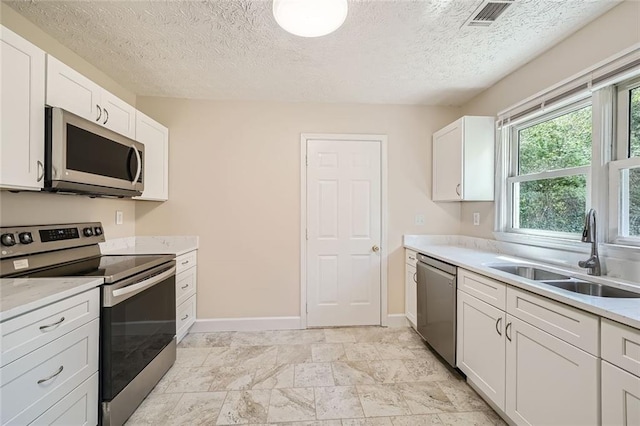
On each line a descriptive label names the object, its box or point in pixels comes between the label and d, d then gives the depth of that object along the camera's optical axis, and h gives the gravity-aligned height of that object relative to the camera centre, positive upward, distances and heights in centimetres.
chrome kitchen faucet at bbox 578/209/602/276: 159 -15
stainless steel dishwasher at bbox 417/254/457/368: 216 -79
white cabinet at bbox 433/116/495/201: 261 +53
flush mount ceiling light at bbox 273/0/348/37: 131 +96
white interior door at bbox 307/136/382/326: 308 -22
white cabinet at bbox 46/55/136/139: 155 +72
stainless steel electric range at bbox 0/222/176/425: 151 -53
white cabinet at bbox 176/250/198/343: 250 -78
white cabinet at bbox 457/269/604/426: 118 -74
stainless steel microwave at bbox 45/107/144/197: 151 +33
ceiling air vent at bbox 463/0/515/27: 160 +123
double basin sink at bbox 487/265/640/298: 146 -41
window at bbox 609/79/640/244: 161 +27
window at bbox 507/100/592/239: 193 +32
